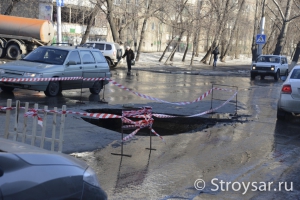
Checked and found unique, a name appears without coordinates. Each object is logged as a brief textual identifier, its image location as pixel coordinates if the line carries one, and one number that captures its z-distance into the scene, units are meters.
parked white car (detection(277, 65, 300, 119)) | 12.27
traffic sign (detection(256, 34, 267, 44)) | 35.97
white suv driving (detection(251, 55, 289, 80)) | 32.12
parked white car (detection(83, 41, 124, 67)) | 33.91
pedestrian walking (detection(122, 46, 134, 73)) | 30.25
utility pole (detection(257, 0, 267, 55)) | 38.33
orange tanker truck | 33.09
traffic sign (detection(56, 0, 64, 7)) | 27.08
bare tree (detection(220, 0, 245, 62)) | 46.91
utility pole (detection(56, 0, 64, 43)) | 28.31
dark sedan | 3.32
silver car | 14.17
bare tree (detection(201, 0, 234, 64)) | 43.41
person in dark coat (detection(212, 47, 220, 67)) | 43.99
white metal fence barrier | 7.42
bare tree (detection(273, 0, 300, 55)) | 38.97
